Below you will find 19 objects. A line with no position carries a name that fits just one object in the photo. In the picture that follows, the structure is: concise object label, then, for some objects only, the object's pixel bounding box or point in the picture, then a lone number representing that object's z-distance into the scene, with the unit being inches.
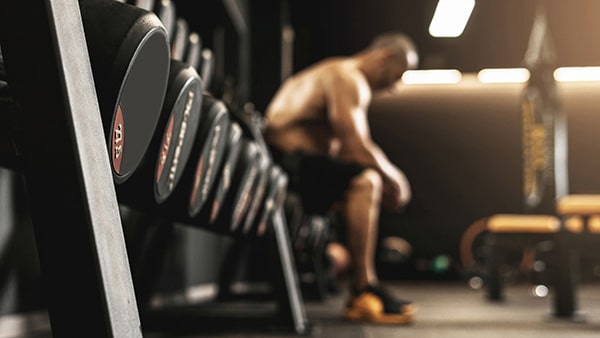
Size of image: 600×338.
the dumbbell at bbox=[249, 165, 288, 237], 83.6
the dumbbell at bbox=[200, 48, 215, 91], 76.9
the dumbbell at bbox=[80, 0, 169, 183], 30.1
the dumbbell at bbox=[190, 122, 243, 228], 60.2
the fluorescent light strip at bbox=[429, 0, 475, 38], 270.1
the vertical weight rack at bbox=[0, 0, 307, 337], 25.1
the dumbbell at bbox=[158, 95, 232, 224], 51.8
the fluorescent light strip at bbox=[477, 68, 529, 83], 340.2
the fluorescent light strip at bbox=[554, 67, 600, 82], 339.3
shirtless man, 122.3
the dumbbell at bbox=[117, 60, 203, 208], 42.0
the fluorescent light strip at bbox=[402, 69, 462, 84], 346.3
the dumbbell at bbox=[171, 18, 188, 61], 65.7
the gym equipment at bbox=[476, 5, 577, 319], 138.6
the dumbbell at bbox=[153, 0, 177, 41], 58.6
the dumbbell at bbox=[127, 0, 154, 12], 52.3
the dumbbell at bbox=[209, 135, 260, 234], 65.4
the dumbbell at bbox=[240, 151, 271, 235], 74.7
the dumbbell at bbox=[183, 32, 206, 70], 70.7
